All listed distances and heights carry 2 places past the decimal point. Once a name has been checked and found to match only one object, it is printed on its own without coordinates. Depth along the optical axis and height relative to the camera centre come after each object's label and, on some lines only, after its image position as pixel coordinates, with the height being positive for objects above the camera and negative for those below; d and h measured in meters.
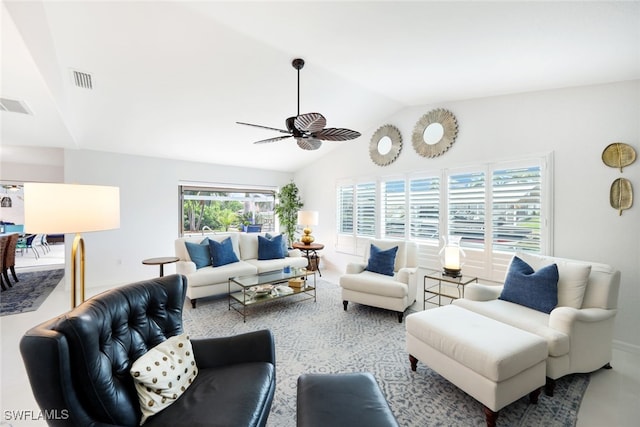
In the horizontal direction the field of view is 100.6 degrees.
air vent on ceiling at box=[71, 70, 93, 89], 2.75 +1.42
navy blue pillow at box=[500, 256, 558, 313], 2.33 -0.68
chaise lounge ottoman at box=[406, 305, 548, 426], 1.66 -0.98
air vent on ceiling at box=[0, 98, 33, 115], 2.64 +1.11
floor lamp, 1.37 +0.02
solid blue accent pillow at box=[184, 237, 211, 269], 3.98 -0.63
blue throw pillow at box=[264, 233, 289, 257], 4.85 -0.59
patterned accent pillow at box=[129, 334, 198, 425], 1.24 -0.82
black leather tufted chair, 0.96 -0.71
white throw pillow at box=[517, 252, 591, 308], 2.27 -0.61
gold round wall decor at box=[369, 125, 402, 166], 4.49 +1.19
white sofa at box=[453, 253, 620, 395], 2.01 -0.88
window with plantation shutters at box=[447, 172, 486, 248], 3.52 +0.07
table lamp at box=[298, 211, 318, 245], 5.21 -0.11
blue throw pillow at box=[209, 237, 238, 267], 4.09 -0.63
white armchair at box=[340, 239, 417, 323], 3.23 -0.90
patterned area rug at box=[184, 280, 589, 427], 1.80 -1.35
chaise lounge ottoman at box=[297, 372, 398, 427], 1.23 -0.97
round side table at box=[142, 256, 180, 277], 3.66 -0.69
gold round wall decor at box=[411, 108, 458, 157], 3.80 +1.20
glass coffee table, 3.38 -1.05
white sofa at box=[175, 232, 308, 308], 3.65 -0.84
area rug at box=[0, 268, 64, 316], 3.60 -1.26
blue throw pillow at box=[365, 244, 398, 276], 3.65 -0.68
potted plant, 6.30 +0.08
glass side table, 3.15 -1.03
